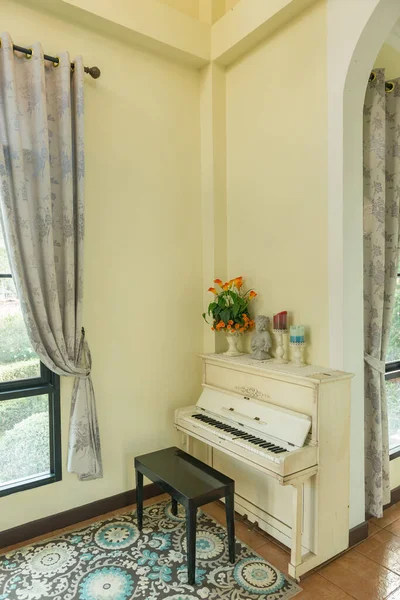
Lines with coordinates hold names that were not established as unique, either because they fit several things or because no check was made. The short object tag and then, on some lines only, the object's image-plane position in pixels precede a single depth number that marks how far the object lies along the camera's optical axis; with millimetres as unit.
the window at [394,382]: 2900
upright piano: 2021
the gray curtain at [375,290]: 2494
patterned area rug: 1945
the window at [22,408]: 2354
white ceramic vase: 2783
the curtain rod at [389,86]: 2598
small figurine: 2576
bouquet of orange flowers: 2715
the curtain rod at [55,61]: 2222
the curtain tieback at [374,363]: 2484
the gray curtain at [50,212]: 2172
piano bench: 1980
